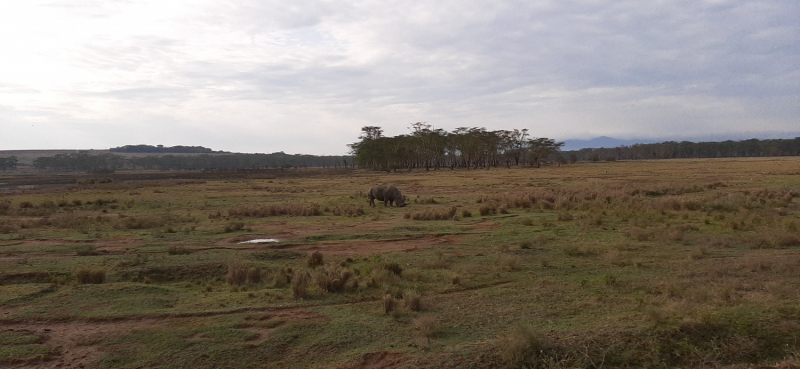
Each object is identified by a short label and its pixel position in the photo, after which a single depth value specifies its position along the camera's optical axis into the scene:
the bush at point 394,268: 10.34
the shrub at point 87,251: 13.18
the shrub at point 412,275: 10.06
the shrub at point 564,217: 18.59
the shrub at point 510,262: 10.74
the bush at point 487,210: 21.25
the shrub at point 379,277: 9.46
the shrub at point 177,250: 12.86
